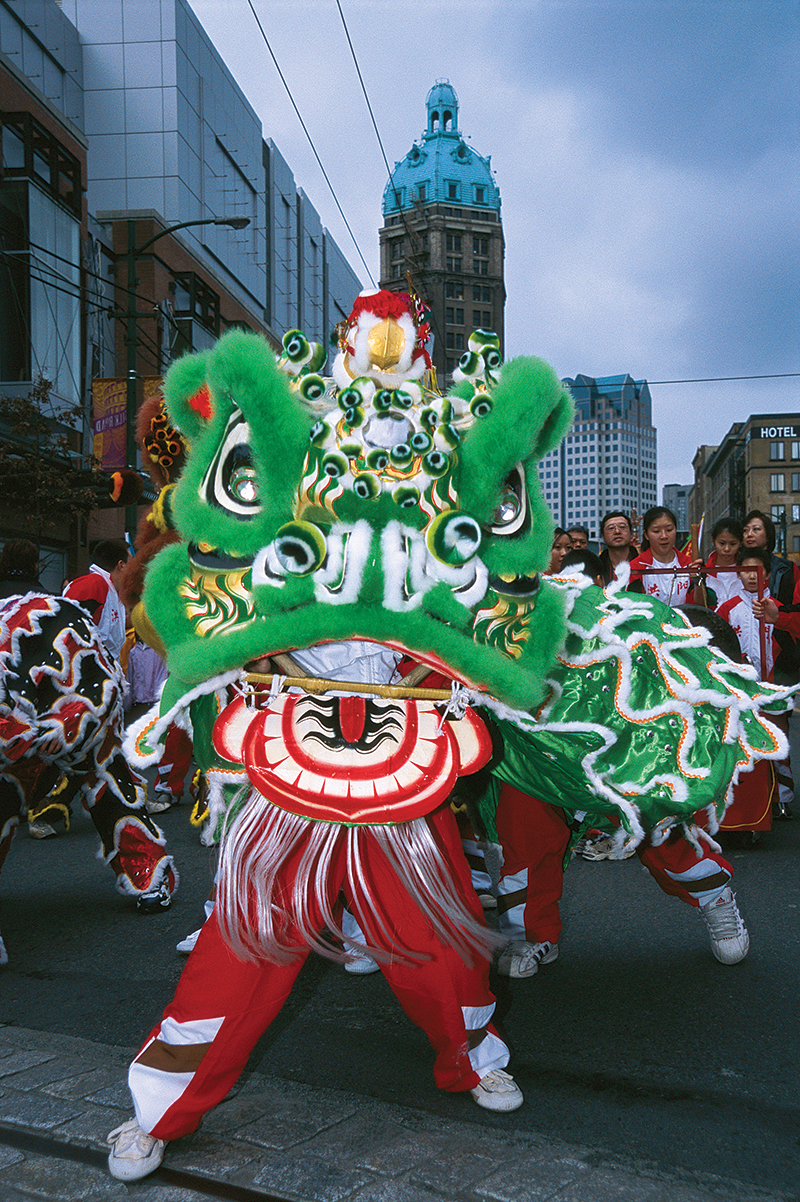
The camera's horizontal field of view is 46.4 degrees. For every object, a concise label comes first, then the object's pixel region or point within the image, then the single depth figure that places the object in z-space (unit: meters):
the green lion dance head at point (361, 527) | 1.81
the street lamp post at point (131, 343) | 11.68
